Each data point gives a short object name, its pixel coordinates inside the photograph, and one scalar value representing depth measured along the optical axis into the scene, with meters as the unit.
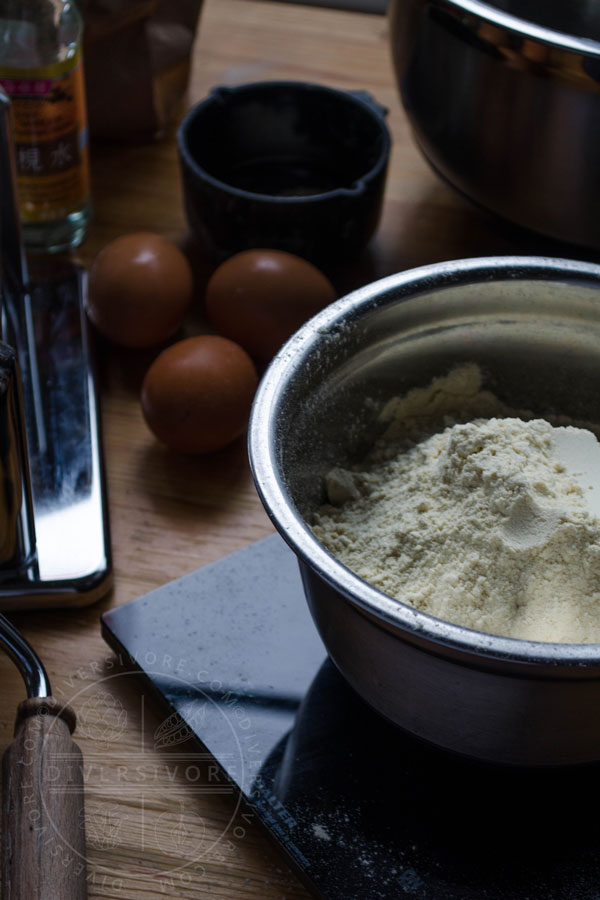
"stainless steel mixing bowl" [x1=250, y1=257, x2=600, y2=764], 0.49
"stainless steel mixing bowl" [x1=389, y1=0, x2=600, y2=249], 0.76
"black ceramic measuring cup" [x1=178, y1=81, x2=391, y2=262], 0.91
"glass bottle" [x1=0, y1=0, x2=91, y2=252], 0.90
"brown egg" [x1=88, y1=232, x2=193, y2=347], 0.87
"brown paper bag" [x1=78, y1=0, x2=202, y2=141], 1.01
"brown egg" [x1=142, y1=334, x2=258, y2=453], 0.79
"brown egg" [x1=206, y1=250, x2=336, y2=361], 0.87
